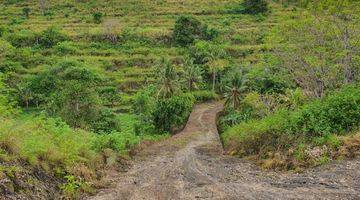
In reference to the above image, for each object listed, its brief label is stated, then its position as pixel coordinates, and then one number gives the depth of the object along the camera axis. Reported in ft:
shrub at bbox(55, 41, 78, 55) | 256.66
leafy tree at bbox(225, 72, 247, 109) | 184.44
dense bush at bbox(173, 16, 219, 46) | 276.14
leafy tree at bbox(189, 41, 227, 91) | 246.27
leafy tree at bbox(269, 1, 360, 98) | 94.68
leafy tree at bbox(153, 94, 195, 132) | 169.17
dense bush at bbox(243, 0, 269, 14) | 317.63
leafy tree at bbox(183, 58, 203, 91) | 238.68
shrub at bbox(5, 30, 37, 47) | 266.36
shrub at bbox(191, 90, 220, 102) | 235.40
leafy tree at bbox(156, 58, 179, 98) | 203.51
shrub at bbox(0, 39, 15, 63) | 153.19
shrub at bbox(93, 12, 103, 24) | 298.97
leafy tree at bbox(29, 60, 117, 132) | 137.08
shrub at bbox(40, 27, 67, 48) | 267.39
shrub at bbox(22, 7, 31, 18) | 315.58
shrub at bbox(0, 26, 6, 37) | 271.98
